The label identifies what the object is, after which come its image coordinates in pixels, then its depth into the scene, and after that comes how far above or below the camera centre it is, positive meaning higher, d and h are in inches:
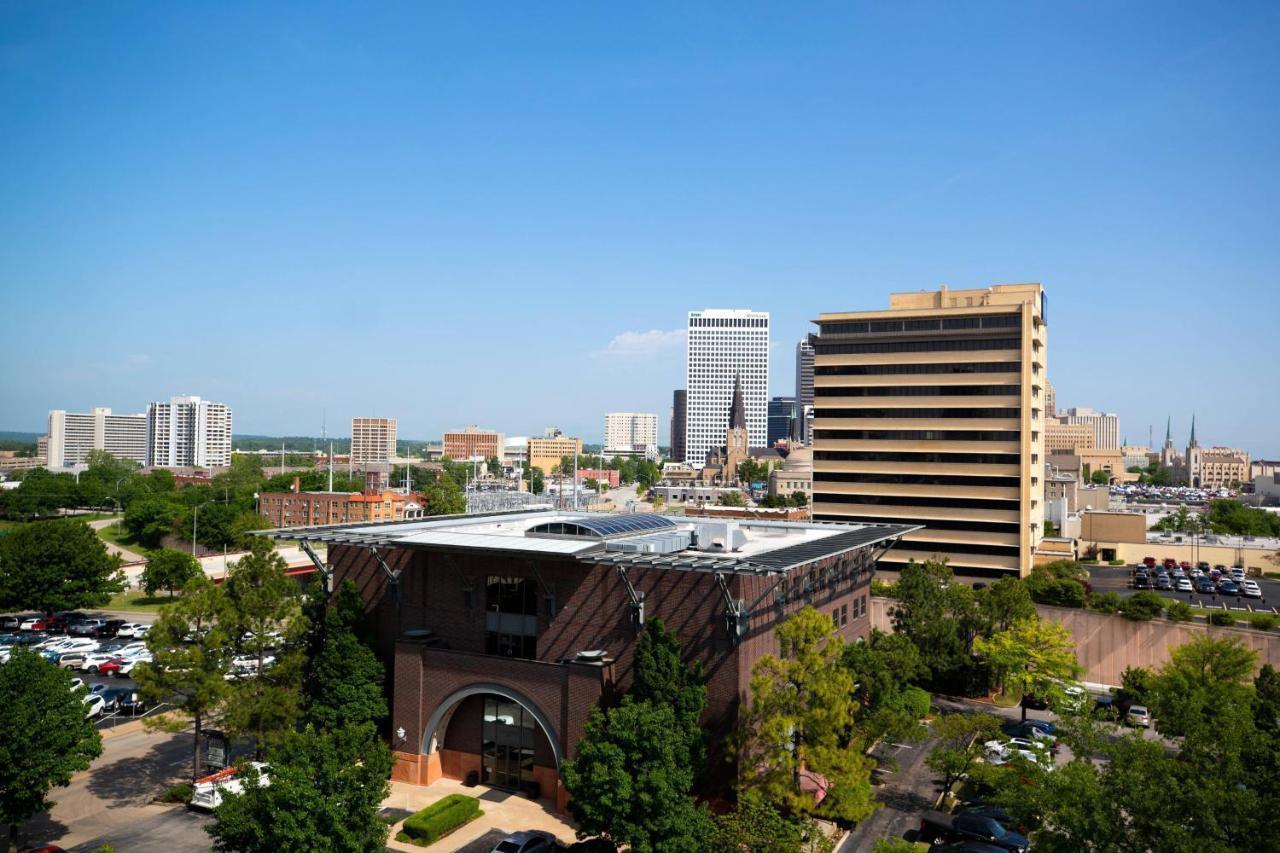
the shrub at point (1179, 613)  2223.2 -430.9
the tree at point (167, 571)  3203.7 -544.6
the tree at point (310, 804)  927.7 -417.6
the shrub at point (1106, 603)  2326.5 -430.1
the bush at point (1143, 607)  2221.9 -419.6
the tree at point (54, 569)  2711.6 -472.2
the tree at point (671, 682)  1232.2 -361.6
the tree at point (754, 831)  1073.5 -500.1
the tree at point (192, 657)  1355.8 -372.8
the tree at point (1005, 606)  2038.6 -387.4
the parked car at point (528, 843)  1182.3 -571.1
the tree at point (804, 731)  1214.3 -420.8
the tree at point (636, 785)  1074.1 -449.2
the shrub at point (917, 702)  1627.0 -514.2
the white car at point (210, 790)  1350.9 -583.6
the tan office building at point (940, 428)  3282.5 +55.8
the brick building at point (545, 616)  1333.7 -309.1
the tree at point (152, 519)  4867.1 -541.7
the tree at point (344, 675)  1457.9 -428.5
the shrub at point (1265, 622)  2178.2 -442.0
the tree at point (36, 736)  1106.1 -419.1
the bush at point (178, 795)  1391.5 -600.7
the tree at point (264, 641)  1386.6 -362.7
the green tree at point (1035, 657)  1812.3 -454.0
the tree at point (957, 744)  1357.0 -502.5
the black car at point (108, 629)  2706.7 -652.9
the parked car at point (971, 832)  1222.1 -567.3
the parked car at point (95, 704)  1853.1 -611.1
